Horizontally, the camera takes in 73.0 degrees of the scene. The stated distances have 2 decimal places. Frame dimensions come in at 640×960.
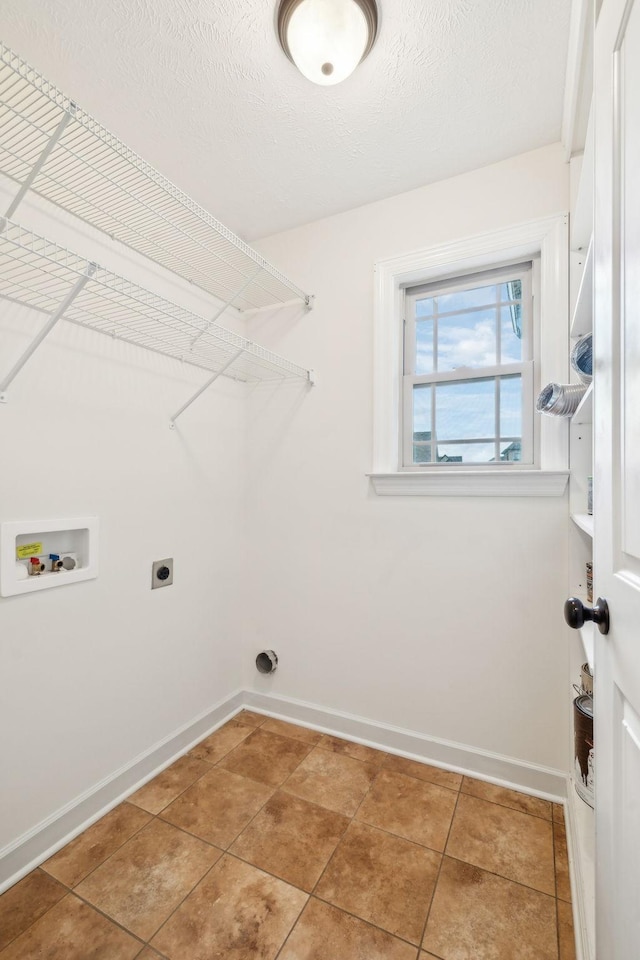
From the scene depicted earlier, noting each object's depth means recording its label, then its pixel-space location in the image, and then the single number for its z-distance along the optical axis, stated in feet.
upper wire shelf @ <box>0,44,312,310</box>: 4.20
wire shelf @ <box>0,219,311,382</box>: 4.47
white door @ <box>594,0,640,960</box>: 1.91
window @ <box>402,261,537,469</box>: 5.96
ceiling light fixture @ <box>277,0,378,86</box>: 3.68
